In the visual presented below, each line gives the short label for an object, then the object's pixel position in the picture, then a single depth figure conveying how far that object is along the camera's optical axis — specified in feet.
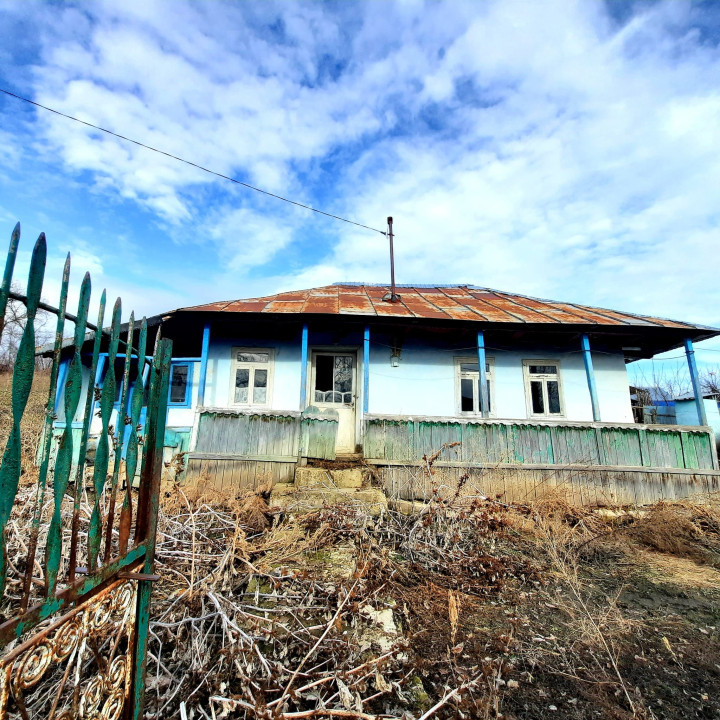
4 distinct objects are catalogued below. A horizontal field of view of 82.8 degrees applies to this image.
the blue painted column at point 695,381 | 27.07
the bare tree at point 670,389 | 85.19
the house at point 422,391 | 24.76
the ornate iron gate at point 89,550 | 3.41
